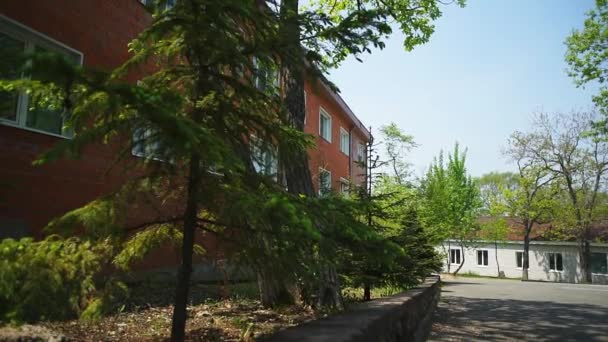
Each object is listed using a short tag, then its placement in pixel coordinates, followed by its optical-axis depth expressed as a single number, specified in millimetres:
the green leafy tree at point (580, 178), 42594
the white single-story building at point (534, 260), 43625
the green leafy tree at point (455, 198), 39875
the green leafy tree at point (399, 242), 7848
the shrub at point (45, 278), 2326
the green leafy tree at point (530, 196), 44688
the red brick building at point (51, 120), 6641
